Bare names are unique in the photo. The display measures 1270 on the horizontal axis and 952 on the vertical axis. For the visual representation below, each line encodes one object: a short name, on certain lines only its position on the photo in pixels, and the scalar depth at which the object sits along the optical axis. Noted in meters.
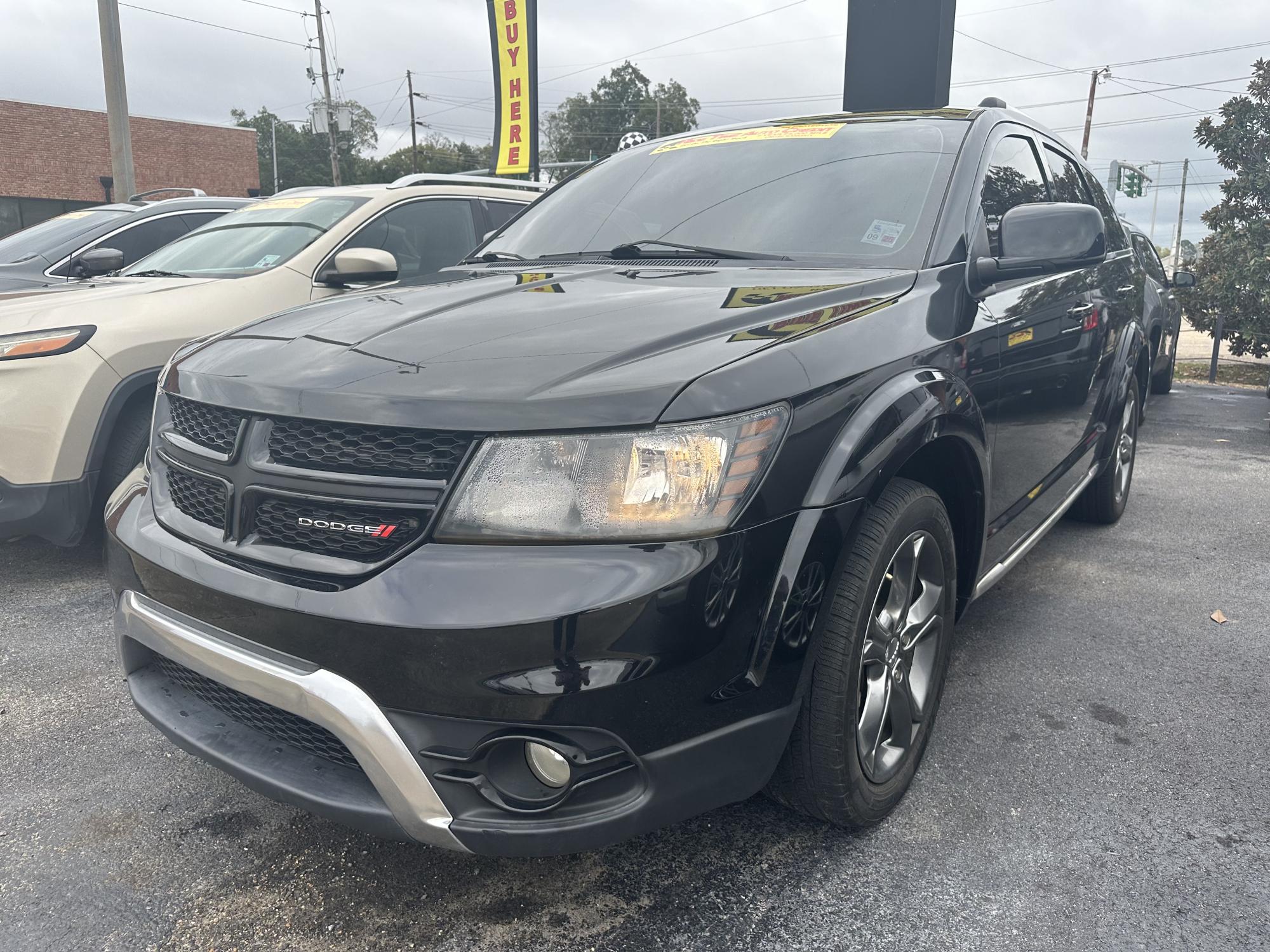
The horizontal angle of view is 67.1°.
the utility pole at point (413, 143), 68.19
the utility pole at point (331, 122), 39.69
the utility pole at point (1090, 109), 41.22
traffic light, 31.36
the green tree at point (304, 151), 73.56
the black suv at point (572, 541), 1.60
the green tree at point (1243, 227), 11.61
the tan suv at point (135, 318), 3.54
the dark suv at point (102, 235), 6.42
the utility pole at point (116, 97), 12.77
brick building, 31.62
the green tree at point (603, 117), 71.44
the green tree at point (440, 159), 73.94
